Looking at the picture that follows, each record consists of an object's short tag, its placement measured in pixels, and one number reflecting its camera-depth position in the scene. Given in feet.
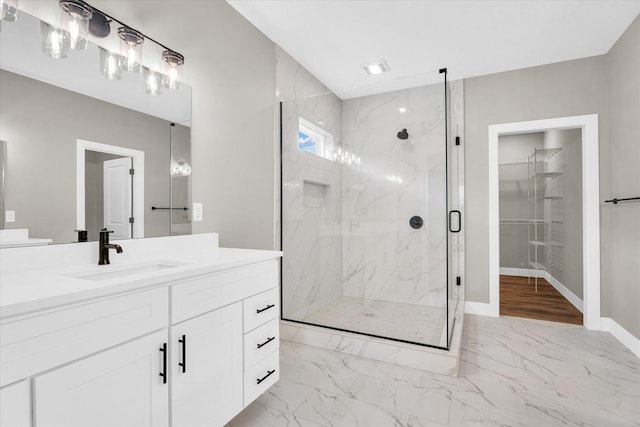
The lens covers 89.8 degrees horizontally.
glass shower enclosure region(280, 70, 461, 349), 8.93
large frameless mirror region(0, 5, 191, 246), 4.17
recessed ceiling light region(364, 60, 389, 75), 10.25
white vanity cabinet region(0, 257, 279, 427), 2.69
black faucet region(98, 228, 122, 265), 4.69
